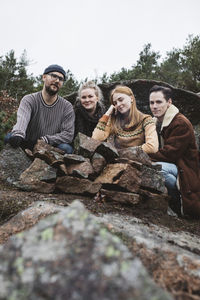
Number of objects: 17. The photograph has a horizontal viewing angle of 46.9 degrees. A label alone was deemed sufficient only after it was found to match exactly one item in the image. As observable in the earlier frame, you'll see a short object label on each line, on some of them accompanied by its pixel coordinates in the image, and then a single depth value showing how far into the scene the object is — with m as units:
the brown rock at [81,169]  3.16
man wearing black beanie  4.66
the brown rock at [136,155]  3.36
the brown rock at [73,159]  3.38
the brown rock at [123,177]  3.02
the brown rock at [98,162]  3.30
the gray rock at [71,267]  0.77
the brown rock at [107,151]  3.31
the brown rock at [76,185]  3.07
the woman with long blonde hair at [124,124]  4.20
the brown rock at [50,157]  3.39
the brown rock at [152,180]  3.24
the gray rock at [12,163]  3.71
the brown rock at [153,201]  3.08
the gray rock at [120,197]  2.89
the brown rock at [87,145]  3.56
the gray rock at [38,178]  3.16
